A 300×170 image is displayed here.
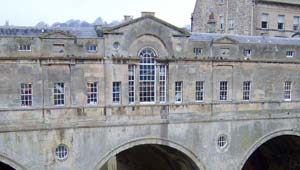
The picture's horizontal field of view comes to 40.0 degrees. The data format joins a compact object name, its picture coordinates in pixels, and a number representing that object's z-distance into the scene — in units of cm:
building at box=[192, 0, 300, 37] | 3738
